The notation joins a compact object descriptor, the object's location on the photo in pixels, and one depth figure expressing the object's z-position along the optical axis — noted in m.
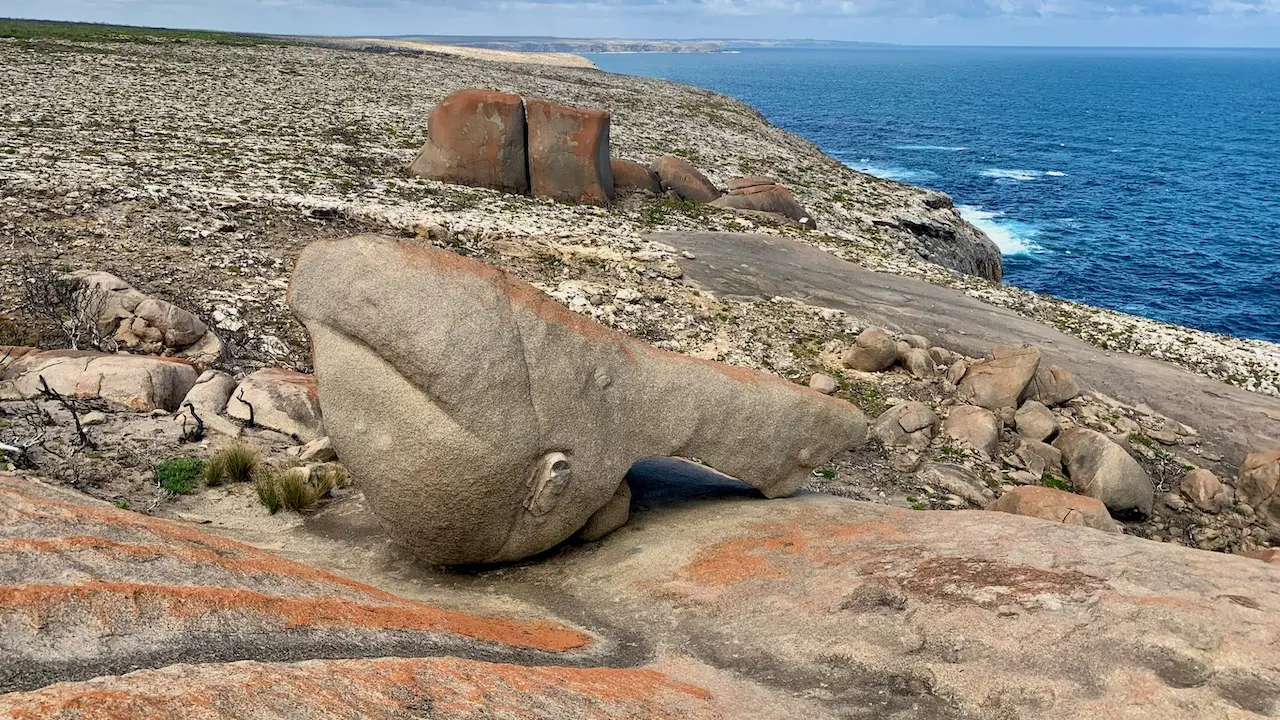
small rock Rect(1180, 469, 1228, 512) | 18.42
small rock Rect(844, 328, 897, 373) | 21.77
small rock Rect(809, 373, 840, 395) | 20.47
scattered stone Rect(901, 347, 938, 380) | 21.95
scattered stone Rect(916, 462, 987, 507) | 17.36
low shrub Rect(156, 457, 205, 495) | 12.37
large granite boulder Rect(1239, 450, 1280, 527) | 18.12
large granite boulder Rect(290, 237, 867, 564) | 9.84
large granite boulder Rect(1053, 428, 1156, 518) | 17.75
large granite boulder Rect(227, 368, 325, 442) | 14.77
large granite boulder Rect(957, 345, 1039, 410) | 20.67
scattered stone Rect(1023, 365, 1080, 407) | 21.20
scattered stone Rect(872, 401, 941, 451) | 19.03
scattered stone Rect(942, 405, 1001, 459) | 19.03
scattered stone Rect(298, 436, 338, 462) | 13.87
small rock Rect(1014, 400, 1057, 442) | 19.69
